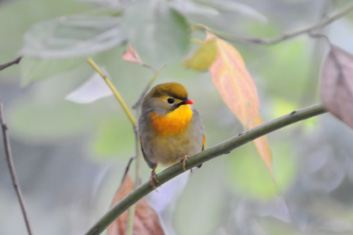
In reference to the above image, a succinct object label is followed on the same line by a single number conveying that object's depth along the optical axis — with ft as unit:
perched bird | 21.10
